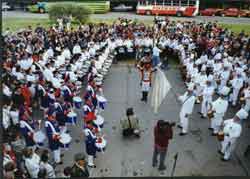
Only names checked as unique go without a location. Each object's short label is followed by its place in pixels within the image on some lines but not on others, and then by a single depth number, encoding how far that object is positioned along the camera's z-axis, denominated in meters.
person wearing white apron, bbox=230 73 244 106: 7.03
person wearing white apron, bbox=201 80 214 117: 6.42
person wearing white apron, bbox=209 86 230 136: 5.79
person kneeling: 5.78
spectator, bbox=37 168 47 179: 4.25
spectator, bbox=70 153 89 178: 4.11
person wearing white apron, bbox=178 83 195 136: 5.78
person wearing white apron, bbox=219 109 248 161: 5.05
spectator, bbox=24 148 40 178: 4.31
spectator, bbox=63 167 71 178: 4.10
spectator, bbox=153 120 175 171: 4.83
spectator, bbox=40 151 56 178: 4.30
